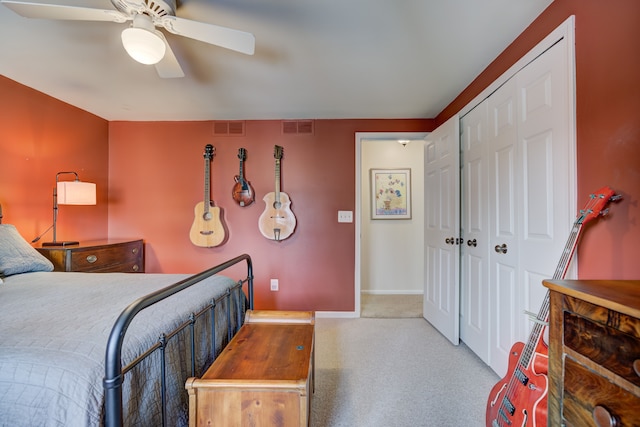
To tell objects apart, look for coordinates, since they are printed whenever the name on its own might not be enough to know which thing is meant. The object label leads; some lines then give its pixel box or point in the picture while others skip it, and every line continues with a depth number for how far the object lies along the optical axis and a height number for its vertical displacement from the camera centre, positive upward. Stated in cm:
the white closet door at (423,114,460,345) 224 -14
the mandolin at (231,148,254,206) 290 +27
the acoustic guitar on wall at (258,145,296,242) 288 -2
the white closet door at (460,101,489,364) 193 -15
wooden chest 96 -65
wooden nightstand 203 -36
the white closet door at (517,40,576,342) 126 +23
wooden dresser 57 -34
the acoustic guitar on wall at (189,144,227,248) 285 -12
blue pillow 157 -27
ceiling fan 115 +87
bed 65 -41
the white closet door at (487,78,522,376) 162 -6
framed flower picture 380 +31
